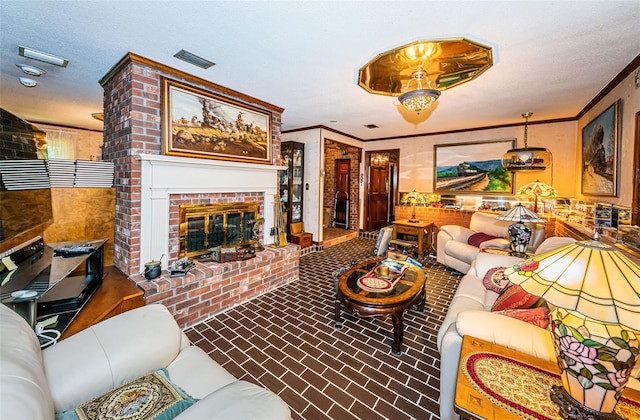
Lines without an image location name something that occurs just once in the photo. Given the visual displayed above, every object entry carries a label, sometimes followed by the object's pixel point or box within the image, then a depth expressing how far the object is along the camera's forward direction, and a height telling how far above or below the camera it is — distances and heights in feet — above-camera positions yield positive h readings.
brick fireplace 8.09 +0.35
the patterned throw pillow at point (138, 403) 3.32 -2.79
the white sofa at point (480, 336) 4.26 -2.34
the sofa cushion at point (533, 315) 4.90 -2.23
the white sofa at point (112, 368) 2.58 -2.34
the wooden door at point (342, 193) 22.85 +0.94
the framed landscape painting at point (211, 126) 8.79 +3.01
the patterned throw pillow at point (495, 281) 7.69 -2.39
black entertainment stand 4.87 -1.84
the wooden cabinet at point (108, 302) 6.02 -2.71
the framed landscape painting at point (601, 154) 8.84 +2.09
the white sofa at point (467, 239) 12.34 -1.85
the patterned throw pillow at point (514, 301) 5.74 -2.22
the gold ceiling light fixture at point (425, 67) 7.02 +4.36
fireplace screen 9.66 -1.00
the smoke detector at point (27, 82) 9.52 +4.54
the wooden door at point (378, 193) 22.08 +0.94
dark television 6.13 +0.28
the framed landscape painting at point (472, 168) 16.19 +2.46
